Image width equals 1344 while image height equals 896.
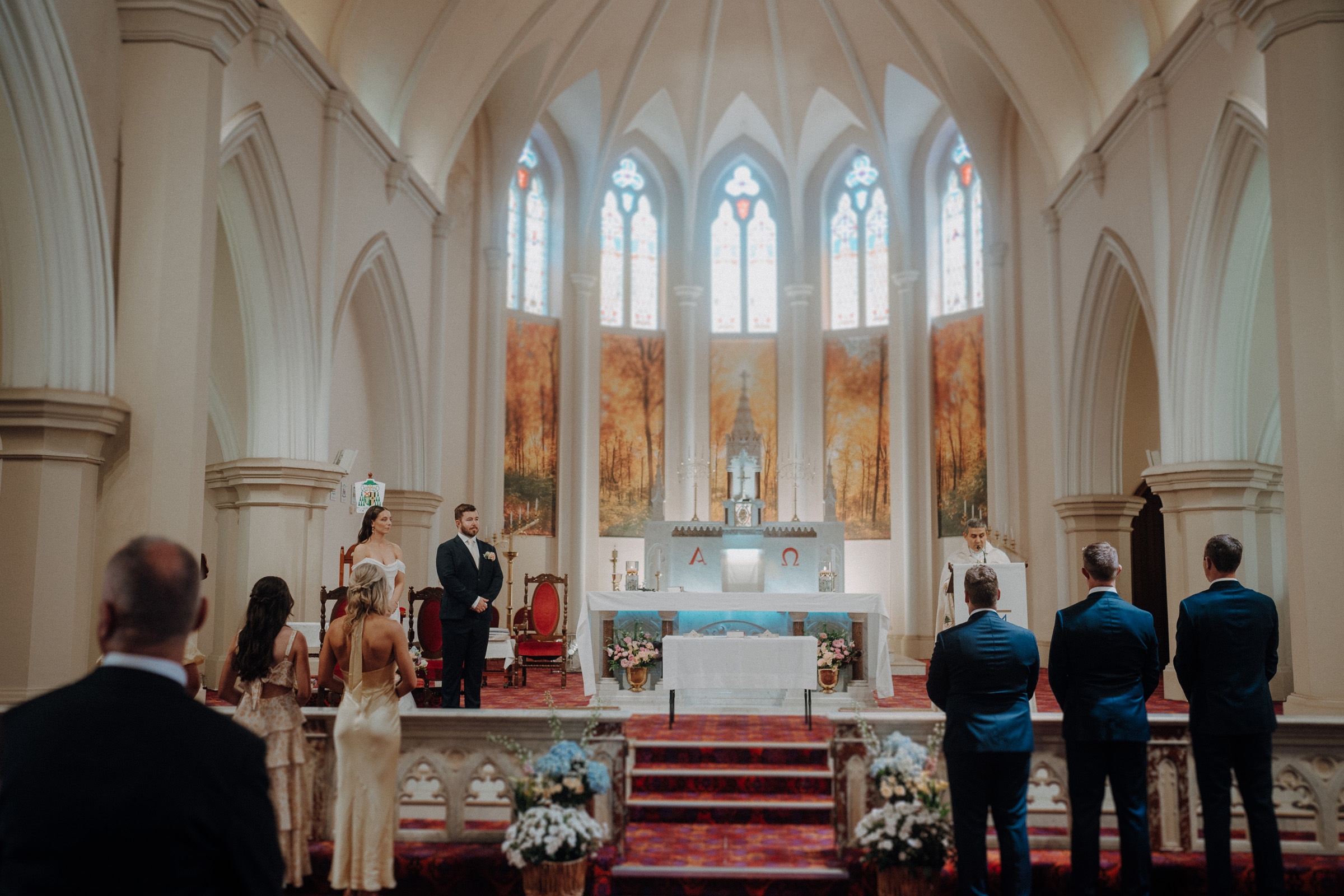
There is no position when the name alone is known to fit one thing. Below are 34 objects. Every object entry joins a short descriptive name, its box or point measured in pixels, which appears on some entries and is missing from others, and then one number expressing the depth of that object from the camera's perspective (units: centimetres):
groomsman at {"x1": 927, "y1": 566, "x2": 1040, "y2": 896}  441
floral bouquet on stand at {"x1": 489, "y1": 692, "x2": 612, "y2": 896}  482
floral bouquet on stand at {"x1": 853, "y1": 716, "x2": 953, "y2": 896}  480
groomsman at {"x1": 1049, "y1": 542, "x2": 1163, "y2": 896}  450
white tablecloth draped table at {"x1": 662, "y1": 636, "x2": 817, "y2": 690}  854
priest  759
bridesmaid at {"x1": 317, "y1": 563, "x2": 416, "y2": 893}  477
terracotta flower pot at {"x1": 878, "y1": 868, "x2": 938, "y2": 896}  484
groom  738
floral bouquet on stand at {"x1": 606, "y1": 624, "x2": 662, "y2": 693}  987
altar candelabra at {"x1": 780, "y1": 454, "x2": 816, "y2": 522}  1694
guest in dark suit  177
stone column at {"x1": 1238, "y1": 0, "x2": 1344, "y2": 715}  694
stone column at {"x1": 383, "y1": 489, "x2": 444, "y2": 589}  1333
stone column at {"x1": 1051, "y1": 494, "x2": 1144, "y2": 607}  1277
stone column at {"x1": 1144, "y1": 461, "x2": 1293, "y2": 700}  964
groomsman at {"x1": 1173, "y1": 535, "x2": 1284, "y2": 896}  455
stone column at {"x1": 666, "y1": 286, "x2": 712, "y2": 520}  1730
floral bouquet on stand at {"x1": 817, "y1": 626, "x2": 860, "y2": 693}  977
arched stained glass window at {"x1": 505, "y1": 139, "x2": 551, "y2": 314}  1662
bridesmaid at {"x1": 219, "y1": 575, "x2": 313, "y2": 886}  478
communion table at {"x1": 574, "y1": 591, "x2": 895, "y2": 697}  995
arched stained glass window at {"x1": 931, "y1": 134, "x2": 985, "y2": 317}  1605
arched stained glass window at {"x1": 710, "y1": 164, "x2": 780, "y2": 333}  1788
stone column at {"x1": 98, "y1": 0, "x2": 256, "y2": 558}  704
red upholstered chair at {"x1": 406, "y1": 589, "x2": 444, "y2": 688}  879
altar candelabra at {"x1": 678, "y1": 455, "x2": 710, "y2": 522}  1700
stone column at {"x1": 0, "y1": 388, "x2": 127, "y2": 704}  646
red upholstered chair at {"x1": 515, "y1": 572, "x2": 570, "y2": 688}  1184
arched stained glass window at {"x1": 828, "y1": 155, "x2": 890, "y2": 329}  1739
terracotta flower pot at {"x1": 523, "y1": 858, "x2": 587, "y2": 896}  484
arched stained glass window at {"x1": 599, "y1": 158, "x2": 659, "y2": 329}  1767
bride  731
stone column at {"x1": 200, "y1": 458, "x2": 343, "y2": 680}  973
